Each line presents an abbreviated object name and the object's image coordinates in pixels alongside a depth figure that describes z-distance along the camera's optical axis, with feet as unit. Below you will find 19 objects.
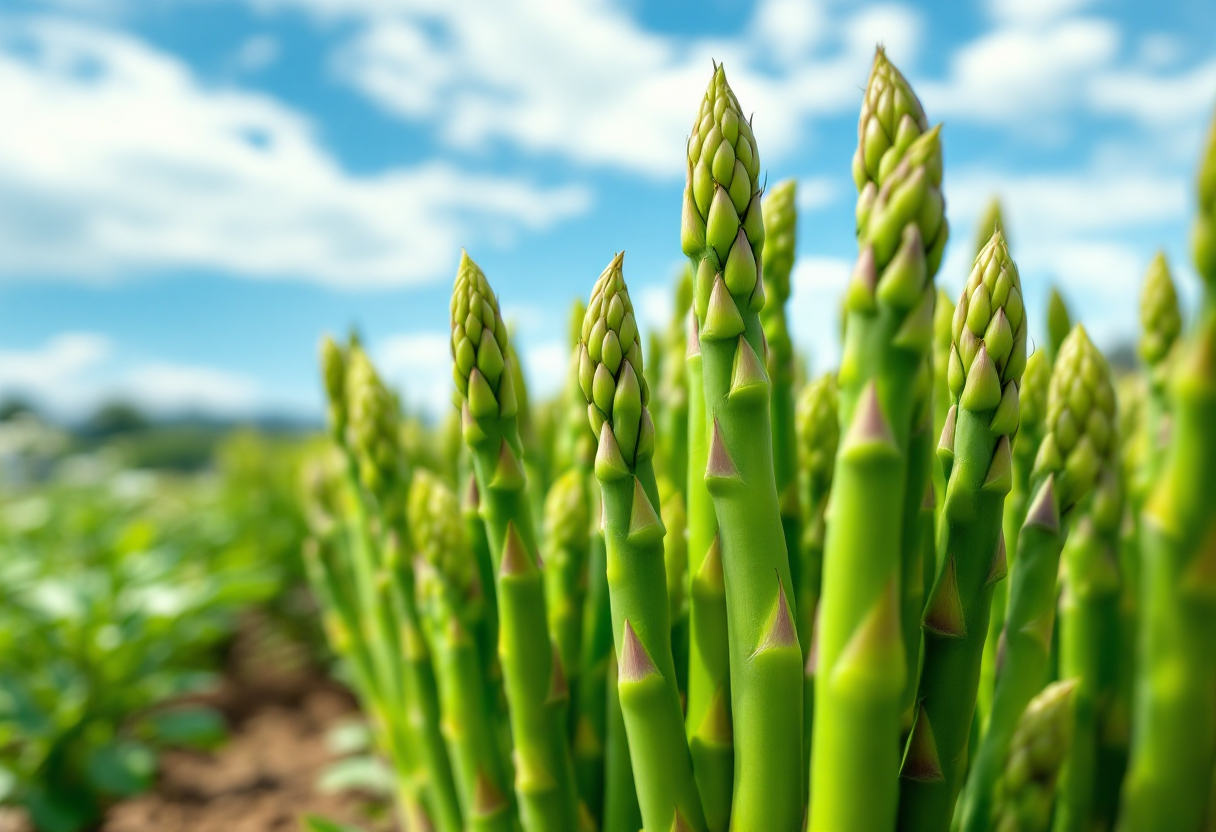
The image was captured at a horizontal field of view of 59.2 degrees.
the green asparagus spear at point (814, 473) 0.81
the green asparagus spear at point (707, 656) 0.65
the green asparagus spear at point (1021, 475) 0.78
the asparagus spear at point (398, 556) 0.93
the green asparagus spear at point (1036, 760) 0.62
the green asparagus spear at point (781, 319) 0.83
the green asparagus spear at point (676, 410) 0.94
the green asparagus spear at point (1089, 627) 0.74
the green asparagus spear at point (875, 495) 0.53
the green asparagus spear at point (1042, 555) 0.67
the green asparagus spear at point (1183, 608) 0.49
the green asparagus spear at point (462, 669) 0.80
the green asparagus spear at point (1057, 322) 1.02
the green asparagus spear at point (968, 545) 0.63
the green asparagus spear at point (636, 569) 0.63
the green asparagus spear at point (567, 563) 0.84
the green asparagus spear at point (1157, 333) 0.94
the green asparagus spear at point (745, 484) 0.61
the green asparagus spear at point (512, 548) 0.71
